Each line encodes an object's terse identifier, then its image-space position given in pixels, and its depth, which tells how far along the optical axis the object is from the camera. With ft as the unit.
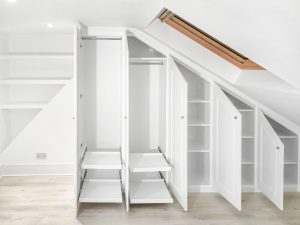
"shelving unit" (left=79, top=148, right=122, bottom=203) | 7.14
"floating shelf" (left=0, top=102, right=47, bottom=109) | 9.05
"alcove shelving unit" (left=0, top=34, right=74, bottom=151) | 9.31
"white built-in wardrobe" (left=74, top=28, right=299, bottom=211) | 7.06
